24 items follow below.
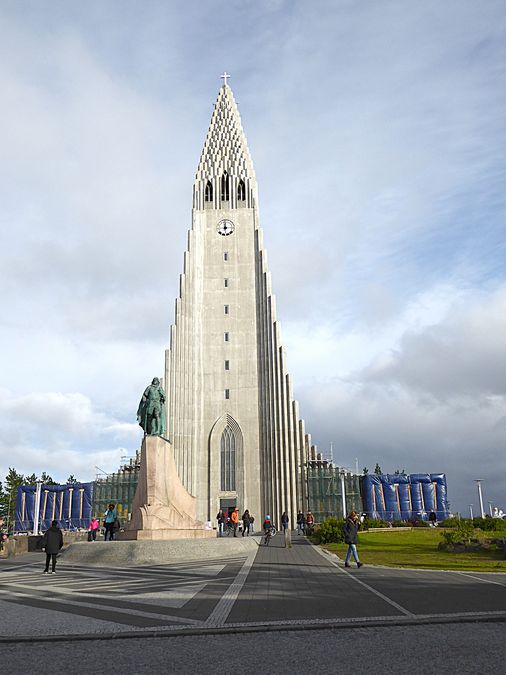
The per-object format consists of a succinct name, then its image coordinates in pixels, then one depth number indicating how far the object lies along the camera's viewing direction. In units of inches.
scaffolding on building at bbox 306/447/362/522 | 2062.0
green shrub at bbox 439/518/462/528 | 1515.9
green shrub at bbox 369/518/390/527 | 1529.3
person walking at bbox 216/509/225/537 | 1290.6
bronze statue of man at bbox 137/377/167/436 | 938.7
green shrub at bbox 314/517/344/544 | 1060.5
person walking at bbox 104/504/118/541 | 907.4
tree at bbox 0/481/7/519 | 3130.2
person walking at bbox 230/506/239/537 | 1231.2
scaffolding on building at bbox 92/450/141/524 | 2187.5
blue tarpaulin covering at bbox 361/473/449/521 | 2133.4
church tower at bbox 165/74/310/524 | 2020.2
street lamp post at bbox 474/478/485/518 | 1861.6
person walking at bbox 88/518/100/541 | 1119.0
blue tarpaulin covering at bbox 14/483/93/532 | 2192.4
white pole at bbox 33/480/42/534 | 1566.3
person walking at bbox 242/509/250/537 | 1320.1
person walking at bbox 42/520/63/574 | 627.5
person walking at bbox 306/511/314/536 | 1362.9
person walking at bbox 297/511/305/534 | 1615.9
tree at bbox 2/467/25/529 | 3102.9
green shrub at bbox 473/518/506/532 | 1250.6
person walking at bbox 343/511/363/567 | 605.3
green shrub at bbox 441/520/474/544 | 830.5
